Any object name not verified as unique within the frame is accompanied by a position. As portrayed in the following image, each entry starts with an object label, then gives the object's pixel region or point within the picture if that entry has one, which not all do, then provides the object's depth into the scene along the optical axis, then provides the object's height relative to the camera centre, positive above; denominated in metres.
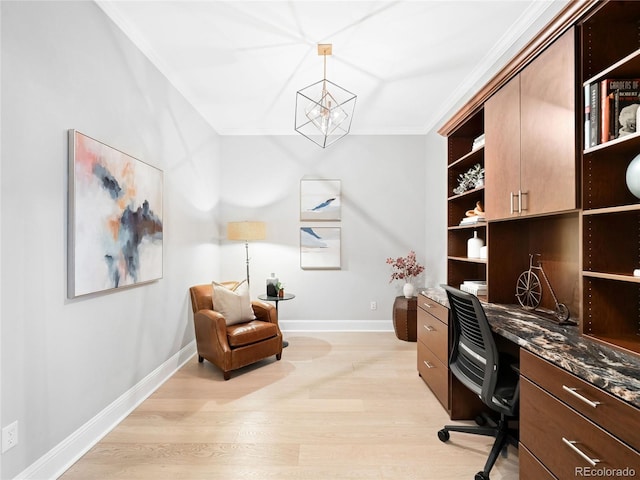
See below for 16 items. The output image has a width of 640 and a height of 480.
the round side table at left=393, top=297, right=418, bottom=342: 4.03 -1.00
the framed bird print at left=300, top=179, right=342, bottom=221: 4.52 +0.57
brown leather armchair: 2.95 -0.91
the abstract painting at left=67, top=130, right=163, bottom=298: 1.84 +0.16
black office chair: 1.63 -0.75
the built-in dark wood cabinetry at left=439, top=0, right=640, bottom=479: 1.17 +0.19
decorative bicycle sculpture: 2.12 -0.32
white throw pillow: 3.19 -0.63
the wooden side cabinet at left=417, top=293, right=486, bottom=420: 2.25 -0.98
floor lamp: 3.89 +0.13
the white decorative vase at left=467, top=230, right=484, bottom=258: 2.62 -0.05
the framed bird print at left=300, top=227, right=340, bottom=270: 4.50 -0.09
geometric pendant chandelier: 2.63 +1.55
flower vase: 4.12 -0.64
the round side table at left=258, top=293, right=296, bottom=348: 3.74 -0.66
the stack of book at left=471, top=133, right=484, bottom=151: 2.47 +0.78
